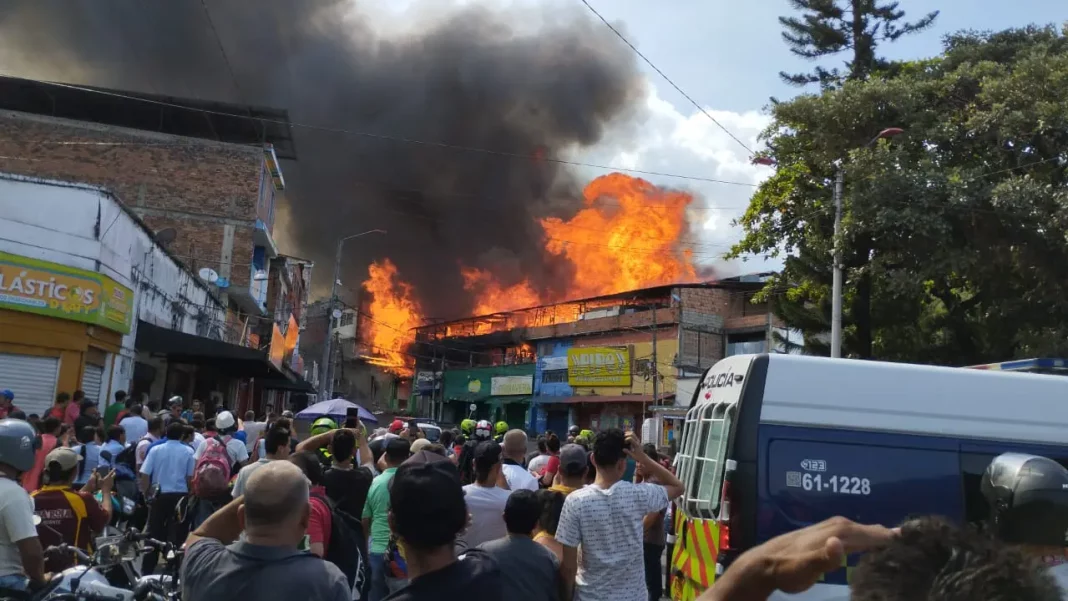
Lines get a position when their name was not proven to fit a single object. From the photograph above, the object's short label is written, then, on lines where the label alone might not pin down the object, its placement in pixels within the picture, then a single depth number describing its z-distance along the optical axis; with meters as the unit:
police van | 5.17
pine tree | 20.16
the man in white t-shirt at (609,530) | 4.18
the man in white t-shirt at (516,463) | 5.98
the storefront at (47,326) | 13.26
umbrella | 14.06
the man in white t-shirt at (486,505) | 5.02
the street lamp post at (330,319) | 26.08
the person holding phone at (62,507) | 4.83
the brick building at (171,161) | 27.09
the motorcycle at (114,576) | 3.72
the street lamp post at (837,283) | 15.70
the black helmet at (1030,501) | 3.22
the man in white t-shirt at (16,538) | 3.80
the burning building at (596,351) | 35.50
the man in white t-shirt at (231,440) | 9.25
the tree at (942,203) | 14.14
